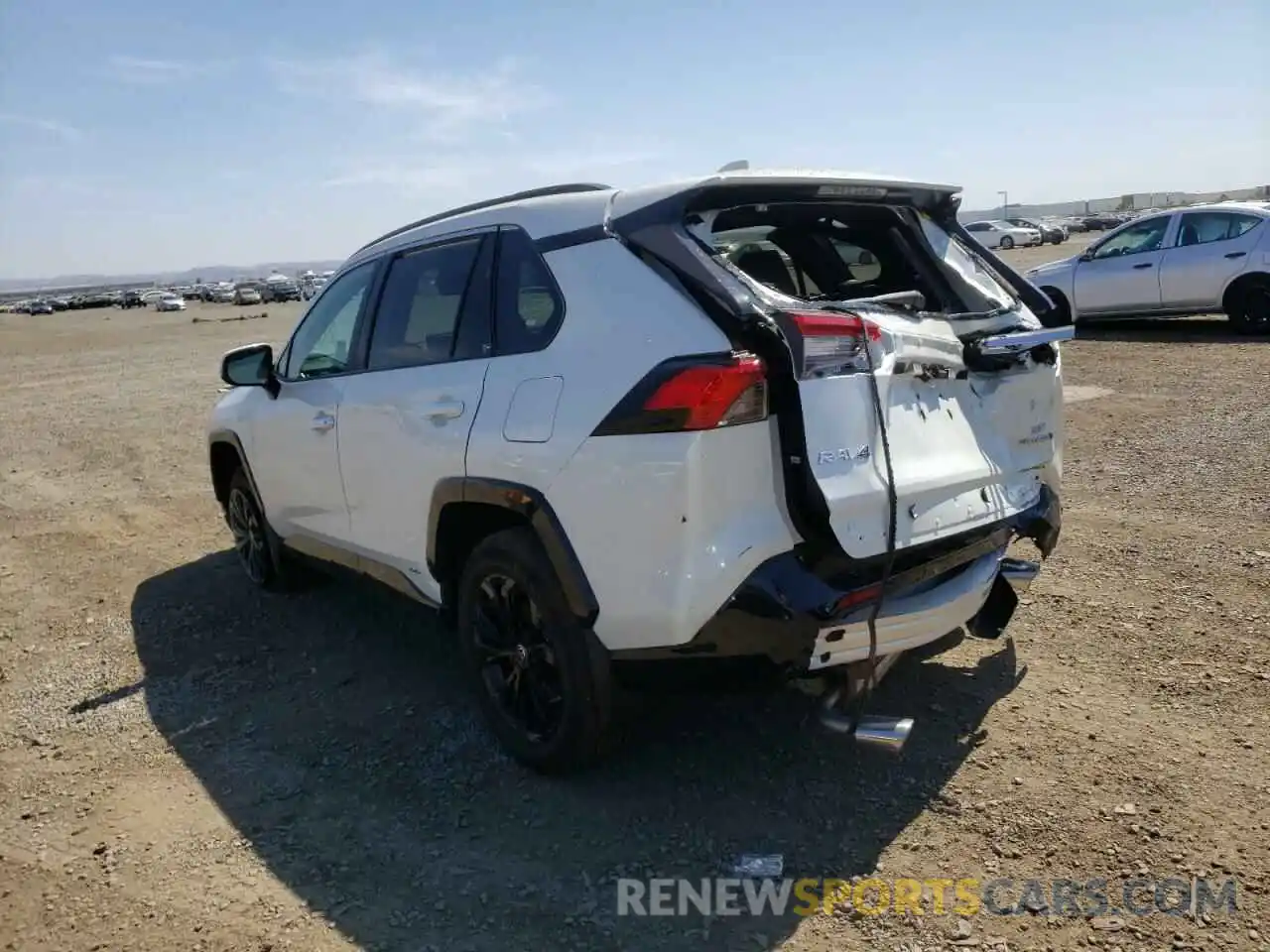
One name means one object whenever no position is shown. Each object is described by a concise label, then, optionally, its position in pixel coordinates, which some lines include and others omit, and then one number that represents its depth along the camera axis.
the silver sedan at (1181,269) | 11.80
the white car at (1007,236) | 48.78
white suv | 2.79
